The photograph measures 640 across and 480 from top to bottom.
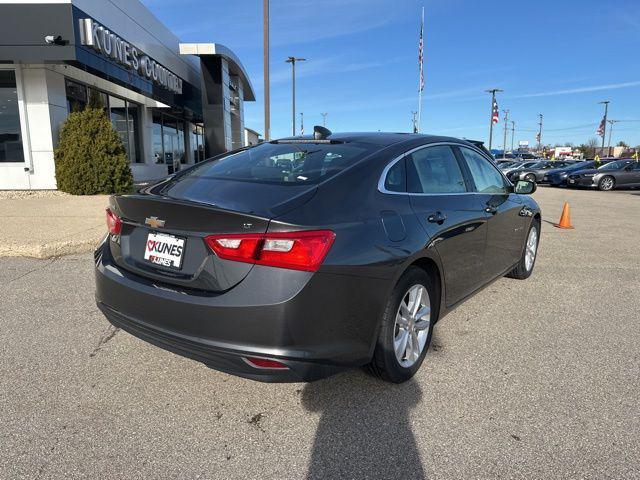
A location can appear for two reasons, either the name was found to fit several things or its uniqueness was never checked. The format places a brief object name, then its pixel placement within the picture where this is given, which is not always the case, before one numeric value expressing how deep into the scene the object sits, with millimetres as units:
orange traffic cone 9867
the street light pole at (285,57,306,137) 39500
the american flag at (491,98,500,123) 44516
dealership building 11656
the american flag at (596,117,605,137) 58062
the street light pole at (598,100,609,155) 60200
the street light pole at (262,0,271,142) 17938
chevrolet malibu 2377
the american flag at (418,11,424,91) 27031
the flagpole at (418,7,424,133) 26984
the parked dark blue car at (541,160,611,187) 26081
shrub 12445
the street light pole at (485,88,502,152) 49175
